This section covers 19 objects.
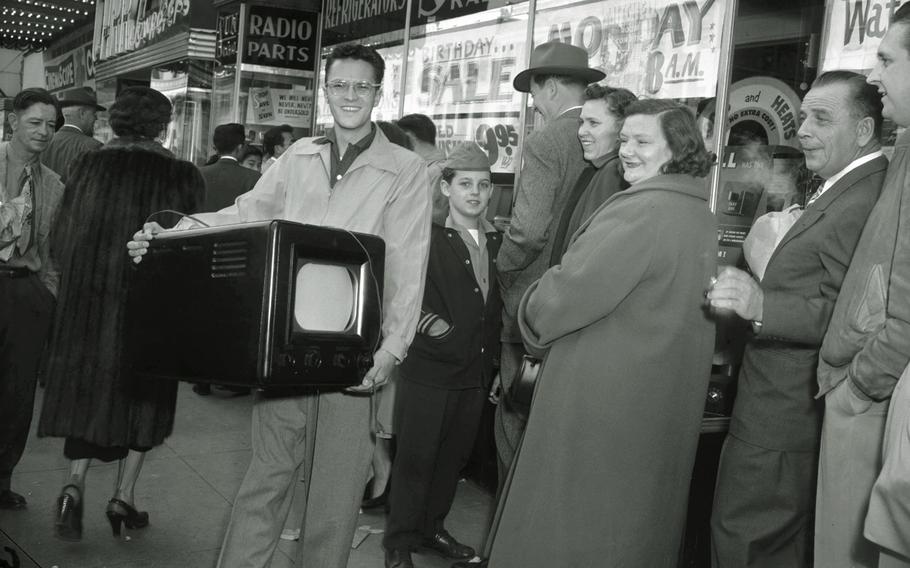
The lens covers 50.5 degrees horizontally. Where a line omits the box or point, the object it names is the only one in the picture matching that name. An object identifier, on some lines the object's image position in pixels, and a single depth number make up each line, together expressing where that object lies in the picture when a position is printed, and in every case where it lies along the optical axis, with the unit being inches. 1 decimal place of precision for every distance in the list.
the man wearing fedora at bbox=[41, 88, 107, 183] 322.3
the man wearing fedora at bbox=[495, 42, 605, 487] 166.7
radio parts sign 408.5
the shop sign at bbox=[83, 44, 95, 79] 818.8
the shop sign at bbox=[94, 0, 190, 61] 536.8
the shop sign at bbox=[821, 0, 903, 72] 171.5
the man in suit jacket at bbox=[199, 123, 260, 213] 309.4
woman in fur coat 179.6
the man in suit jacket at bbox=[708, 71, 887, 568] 123.0
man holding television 133.0
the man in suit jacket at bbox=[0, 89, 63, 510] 195.5
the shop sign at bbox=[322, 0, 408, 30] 334.3
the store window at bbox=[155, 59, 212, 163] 510.3
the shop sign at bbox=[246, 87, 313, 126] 414.3
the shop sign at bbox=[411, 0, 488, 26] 290.0
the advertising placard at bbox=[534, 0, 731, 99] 206.7
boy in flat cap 179.8
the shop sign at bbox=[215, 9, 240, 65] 440.8
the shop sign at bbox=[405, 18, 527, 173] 270.8
